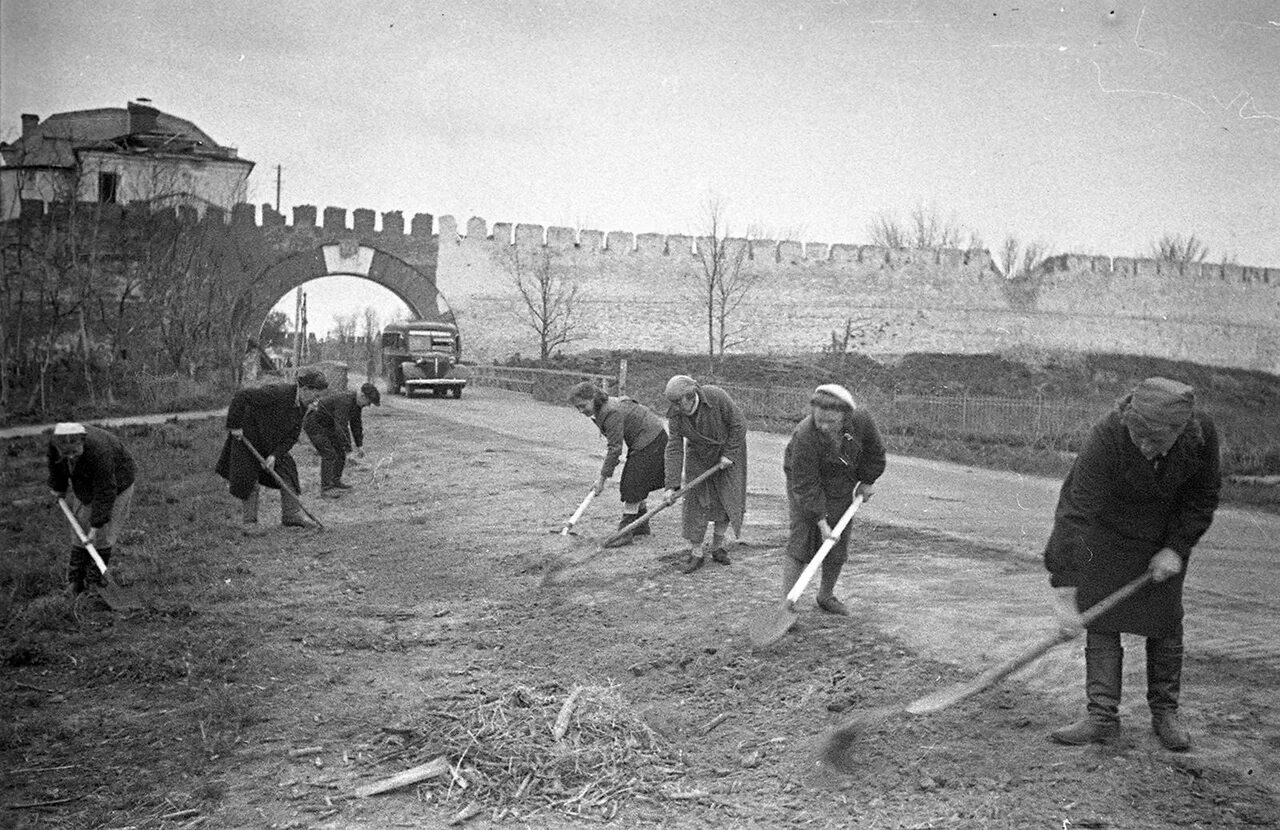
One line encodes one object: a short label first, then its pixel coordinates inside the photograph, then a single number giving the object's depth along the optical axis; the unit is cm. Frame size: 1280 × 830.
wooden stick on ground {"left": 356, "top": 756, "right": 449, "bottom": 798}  450
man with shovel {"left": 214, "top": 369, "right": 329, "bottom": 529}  968
